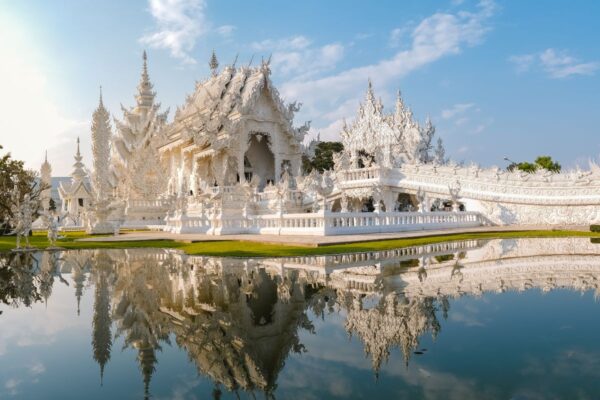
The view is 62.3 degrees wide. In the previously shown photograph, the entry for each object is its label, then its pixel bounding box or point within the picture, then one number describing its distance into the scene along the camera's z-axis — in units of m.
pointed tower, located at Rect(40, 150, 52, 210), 55.50
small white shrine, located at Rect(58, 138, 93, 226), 46.69
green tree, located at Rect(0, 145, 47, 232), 23.42
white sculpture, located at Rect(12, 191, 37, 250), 14.73
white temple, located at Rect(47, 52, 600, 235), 20.03
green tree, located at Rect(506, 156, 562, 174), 52.41
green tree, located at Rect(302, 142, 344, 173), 50.97
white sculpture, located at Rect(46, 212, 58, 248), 15.36
